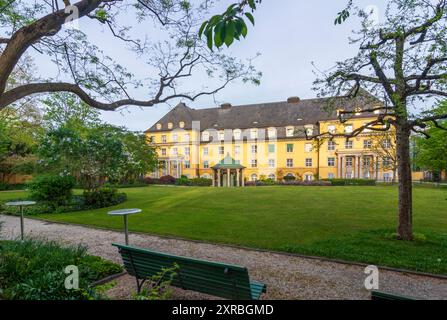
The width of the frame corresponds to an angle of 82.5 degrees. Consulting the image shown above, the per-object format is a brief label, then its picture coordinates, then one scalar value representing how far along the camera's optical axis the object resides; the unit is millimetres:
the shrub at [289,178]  40484
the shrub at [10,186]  32844
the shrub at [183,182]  38656
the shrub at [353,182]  31188
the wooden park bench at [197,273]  3377
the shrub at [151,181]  43344
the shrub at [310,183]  31562
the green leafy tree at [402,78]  6469
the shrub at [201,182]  38531
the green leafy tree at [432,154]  26828
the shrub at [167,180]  42938
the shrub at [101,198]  16078
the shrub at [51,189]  14828
